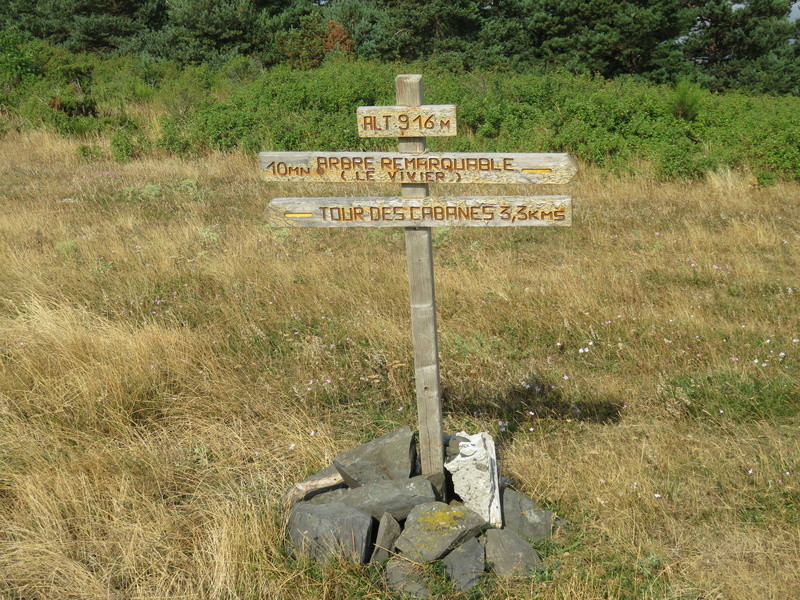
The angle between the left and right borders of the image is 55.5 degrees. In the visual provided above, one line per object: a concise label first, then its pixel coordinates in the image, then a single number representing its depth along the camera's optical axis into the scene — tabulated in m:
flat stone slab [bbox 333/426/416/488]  3.82
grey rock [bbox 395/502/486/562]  3.37
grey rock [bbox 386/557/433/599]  3.25
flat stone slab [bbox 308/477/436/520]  3.61
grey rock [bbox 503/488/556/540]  3.60
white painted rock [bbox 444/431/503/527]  3.64
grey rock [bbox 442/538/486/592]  3.29
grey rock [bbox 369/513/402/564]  3.45
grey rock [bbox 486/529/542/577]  3.35
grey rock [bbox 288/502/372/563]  3.39
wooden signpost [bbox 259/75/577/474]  3.54
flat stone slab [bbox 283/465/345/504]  3.83
